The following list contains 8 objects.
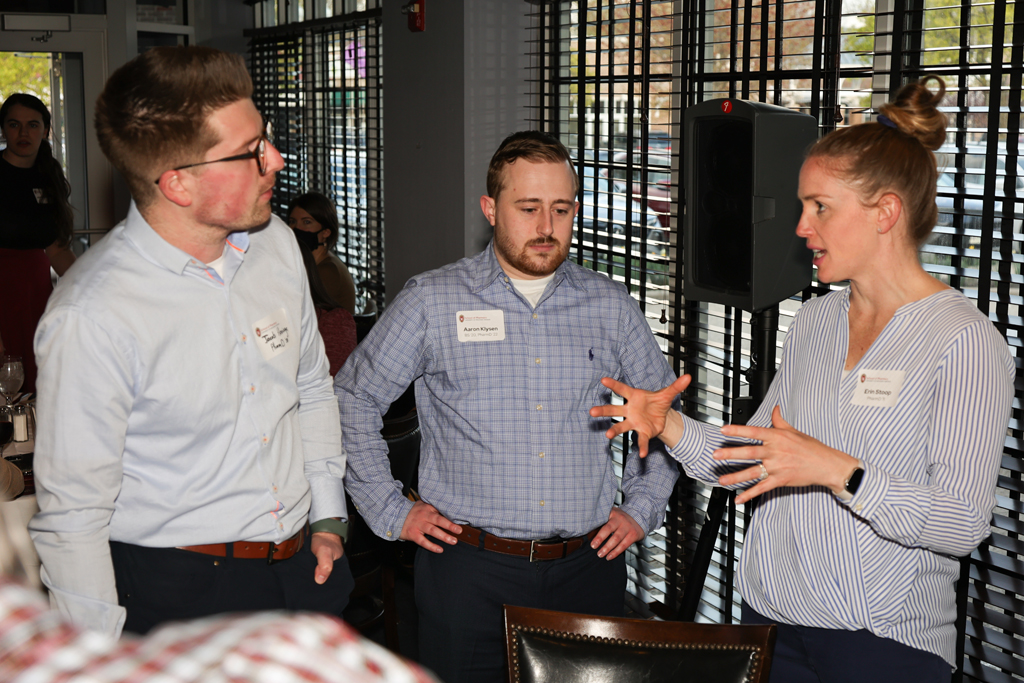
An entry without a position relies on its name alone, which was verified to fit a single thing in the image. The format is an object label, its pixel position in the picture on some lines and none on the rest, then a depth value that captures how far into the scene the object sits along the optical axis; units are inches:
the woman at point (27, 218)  181.9
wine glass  116.3
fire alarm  171.8
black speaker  82.9
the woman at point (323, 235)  176.7
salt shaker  117.0
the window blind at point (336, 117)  216.4
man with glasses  58.6
